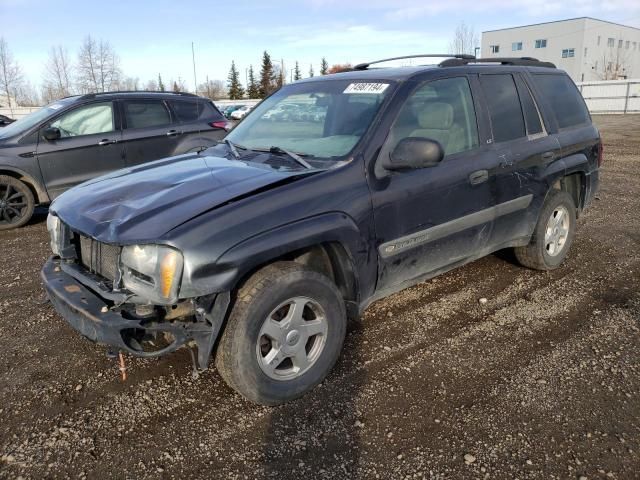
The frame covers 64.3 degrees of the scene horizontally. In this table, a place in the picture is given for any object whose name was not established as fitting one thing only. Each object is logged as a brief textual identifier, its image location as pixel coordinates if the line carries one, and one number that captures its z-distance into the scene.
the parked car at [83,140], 6.92
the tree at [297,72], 80.54
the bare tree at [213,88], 83.69
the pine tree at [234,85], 70.44
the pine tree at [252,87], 70.38
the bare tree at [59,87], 67.31
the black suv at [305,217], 2.62
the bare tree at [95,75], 63.47
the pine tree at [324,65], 85.89
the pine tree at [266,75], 68.44
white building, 61.84
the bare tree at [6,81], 58.50
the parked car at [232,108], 31.37
